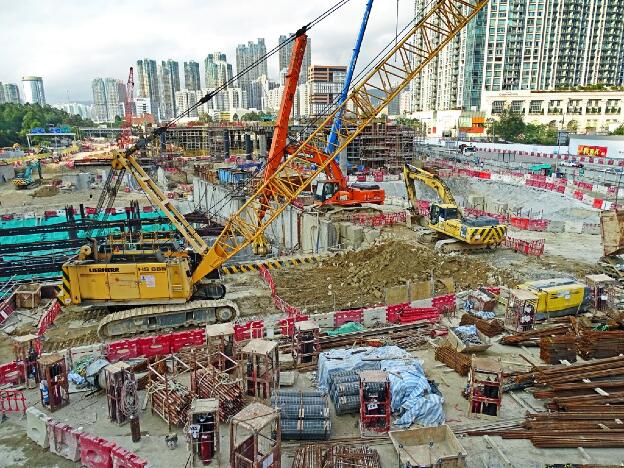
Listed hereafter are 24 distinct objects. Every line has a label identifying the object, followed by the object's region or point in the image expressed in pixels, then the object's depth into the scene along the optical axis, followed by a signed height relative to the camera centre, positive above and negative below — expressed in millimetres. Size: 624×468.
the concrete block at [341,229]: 27297 -5161
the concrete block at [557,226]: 27047 -5030
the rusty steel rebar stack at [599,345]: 12062 -5311
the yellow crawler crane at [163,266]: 15438 -4096
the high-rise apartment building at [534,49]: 102062 +20253
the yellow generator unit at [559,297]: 14500 -4937
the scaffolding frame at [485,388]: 9828 -5213
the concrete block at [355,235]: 26295 -5278
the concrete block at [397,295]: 16359 -5399
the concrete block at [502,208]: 32969 -4829
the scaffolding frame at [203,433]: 8484 -5259
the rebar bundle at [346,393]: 10008 -5416
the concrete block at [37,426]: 9266 -5624
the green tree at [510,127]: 79625 +2009
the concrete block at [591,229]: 26355 -5089
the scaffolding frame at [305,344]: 12211 -5273
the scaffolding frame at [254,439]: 7692 -5091
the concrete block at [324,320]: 14533 -5533
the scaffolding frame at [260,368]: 10320 -5139
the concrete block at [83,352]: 12344 -5542
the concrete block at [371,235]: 25538 -5187
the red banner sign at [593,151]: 57450 -1599
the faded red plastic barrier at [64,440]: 8859 -5642
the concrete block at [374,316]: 14930 -5588
